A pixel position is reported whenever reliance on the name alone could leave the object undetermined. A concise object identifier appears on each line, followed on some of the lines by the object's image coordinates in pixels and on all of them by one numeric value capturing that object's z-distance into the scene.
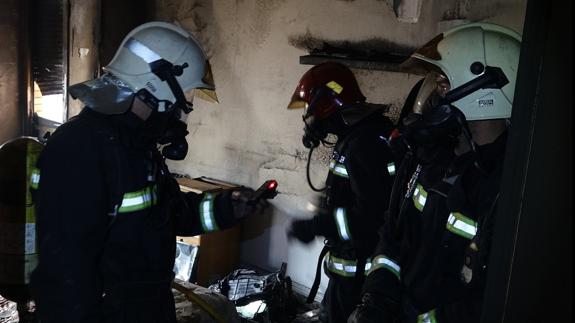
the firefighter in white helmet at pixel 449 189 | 1.78
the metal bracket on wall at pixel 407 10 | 3.71
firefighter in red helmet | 3.00
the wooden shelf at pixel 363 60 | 3.73
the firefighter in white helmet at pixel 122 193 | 1.66
